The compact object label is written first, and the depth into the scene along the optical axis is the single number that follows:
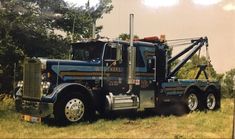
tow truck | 10.69
